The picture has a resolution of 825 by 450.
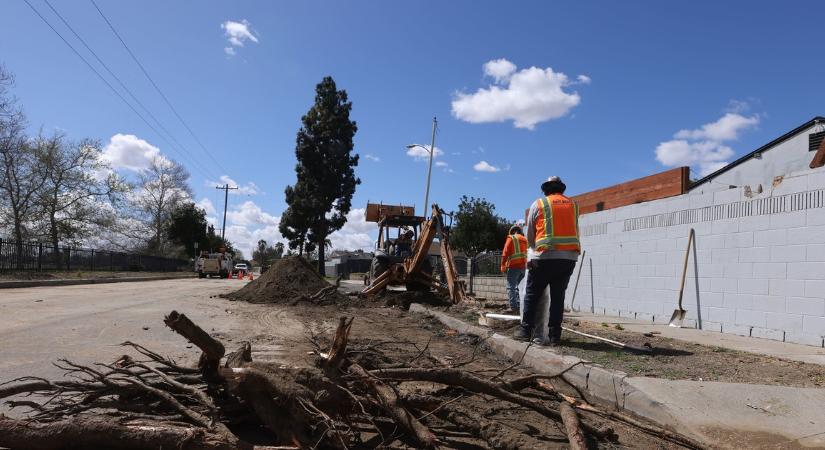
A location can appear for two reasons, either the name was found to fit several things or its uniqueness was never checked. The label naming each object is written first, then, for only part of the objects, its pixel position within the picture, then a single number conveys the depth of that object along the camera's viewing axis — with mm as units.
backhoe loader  12602
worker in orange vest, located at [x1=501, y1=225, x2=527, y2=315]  10281
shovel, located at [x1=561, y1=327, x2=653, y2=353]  5723
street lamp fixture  29047
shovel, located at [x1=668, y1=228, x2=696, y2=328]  8602
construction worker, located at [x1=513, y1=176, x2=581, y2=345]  6008
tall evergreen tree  37781
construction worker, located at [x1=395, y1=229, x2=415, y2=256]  15102
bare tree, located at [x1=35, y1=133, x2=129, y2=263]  32500
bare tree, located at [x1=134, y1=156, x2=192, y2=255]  53156
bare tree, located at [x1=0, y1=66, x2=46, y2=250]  29562
